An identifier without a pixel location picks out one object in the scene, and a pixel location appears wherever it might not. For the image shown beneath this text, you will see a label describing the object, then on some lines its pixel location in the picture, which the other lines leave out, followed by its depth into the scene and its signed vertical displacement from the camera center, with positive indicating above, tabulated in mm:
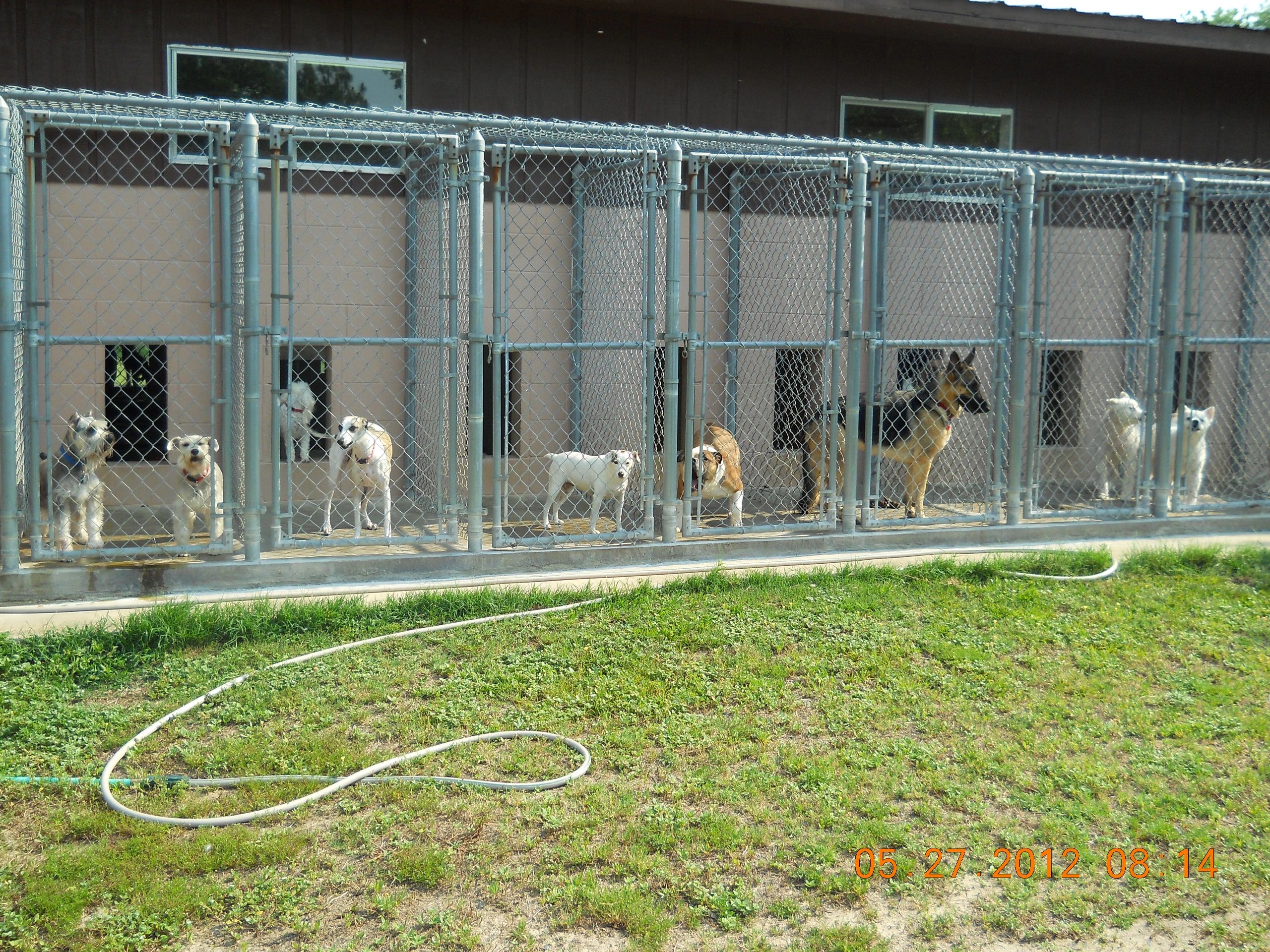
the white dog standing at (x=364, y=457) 7016 -422
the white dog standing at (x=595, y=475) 7297 -540
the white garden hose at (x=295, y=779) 3926 -1493
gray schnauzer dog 6559 -531
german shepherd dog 8406 -193
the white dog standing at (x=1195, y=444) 8734 -336
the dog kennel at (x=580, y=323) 6438 +580
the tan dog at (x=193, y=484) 6617 -573
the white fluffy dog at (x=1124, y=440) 8852 -315
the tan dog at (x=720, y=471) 7742 -529
